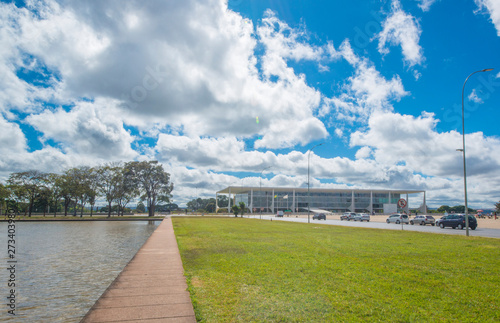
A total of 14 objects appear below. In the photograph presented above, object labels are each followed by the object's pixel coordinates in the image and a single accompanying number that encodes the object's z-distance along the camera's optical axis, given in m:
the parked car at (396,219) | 47.97
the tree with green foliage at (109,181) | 68.25
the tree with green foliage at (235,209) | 75.81
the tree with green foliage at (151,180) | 75.00
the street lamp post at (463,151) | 22.91
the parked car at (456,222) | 31.87
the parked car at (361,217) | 58.76
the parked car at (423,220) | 43.42
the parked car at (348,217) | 65.12
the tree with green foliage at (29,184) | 61.12
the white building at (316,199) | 123.50
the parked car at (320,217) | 66.00
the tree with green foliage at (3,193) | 58.56
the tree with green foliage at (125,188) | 70.19
